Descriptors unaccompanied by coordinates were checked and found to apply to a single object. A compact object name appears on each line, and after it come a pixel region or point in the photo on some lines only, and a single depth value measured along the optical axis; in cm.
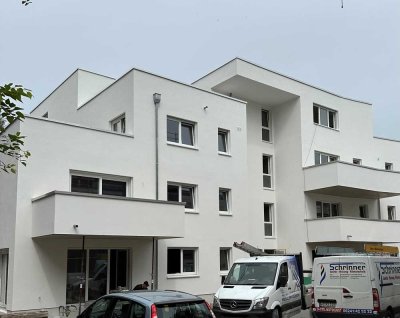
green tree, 699
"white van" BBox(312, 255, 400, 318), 1402
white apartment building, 1596
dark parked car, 816
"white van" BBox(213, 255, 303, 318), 1416
